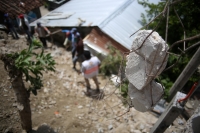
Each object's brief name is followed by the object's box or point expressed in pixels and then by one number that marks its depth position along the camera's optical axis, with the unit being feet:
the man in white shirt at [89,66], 16.37
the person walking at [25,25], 25.09
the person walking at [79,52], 20.11
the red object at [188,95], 7.49
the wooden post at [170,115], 8.54
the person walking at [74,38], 20.13
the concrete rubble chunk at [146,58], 4.71
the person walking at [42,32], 25.39
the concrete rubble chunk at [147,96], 5.39
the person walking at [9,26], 26.04
